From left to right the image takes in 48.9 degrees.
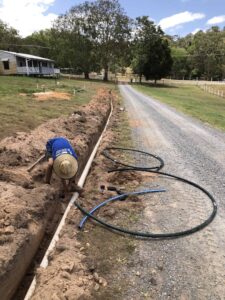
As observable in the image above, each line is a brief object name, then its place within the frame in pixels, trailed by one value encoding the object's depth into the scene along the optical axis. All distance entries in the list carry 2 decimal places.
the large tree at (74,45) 44.69
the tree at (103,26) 43.76
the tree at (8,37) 57.74
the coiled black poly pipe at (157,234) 4.25
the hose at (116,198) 4.60
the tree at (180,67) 72.31
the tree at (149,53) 46.17
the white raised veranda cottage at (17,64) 35.09
